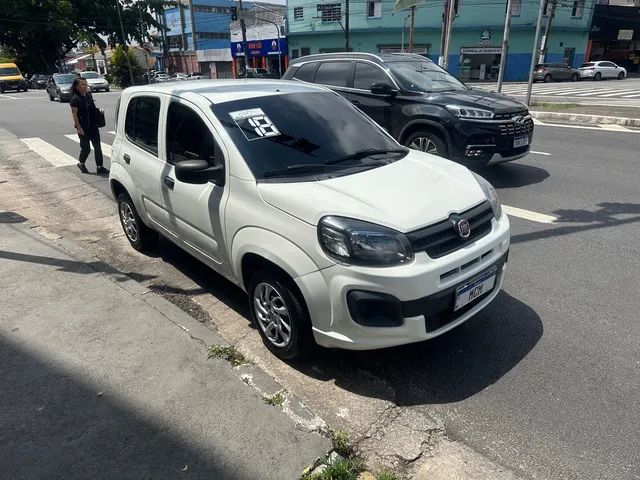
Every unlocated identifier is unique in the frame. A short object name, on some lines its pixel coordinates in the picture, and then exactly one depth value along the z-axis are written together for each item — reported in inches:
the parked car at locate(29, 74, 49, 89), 1770.3
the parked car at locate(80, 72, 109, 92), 1336.1
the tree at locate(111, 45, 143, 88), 1798.7
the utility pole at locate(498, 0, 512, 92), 620.1
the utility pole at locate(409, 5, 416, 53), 1457.9
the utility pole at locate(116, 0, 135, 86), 1716.5
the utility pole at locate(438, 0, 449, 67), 1125.1
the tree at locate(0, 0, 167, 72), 1884.8
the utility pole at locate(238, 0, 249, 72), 1583.4
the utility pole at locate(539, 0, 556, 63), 1556.3
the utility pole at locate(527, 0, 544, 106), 524.7
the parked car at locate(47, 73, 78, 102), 1001.5
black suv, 264.4
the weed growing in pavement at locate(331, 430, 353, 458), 96.6
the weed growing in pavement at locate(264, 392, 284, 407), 108.9
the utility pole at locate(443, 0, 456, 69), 1040.0
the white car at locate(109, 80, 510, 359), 105.0
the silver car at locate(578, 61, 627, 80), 1502.2
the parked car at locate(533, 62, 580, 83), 1467.8
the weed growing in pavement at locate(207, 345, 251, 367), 125.2
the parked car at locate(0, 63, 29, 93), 1498.5
